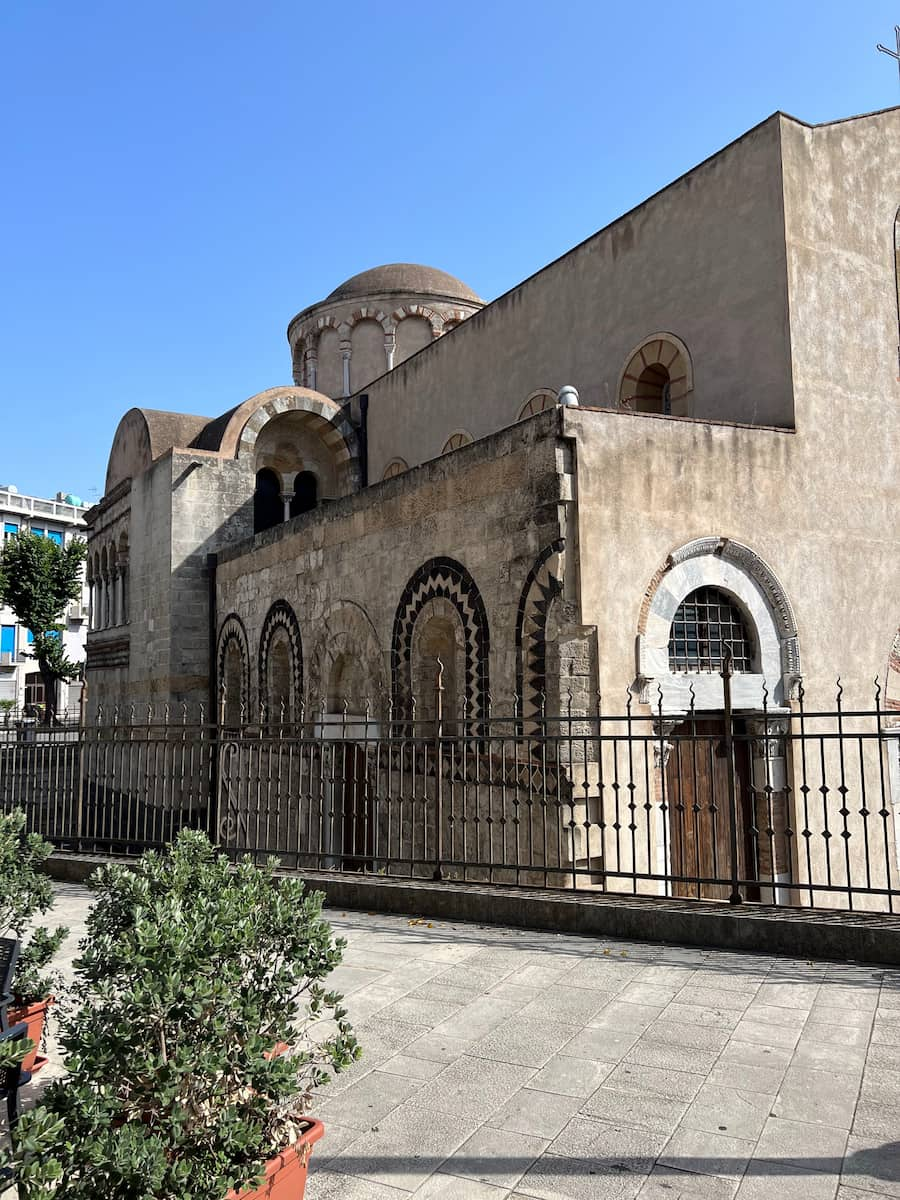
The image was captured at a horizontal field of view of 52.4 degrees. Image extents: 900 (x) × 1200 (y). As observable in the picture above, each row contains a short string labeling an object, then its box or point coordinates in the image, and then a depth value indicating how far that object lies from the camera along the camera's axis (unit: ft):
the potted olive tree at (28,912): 11.94
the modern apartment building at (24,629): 129.80
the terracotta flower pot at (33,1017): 11.71
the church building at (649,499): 26.96
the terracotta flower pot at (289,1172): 7.84
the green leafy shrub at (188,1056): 6.75
